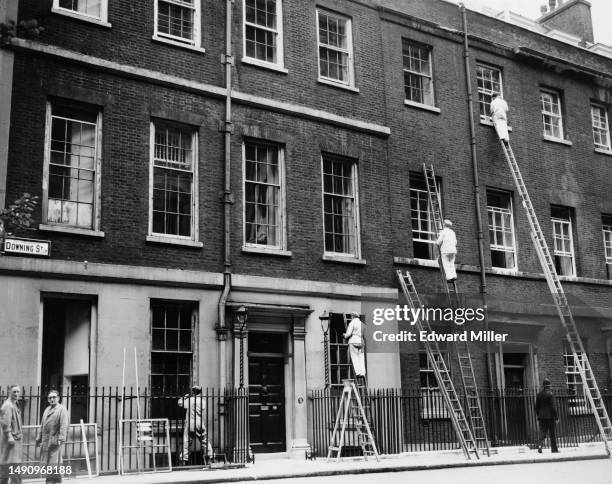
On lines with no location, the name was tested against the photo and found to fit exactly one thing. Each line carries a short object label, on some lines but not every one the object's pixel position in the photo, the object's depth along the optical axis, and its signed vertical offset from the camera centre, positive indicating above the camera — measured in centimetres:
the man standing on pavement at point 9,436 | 1272 -24
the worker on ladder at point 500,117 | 2359 +816
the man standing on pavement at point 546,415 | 1967 -24
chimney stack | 2972 +1378
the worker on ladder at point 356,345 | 1763 +138
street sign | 1491 +312
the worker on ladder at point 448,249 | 2000 +378
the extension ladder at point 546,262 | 2205 +388
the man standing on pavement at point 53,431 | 1326 -19
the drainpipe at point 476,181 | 2219 +626
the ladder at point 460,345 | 2025 +161
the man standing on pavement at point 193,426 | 1573 -21
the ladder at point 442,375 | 1769 +76
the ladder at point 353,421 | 1662 -21
